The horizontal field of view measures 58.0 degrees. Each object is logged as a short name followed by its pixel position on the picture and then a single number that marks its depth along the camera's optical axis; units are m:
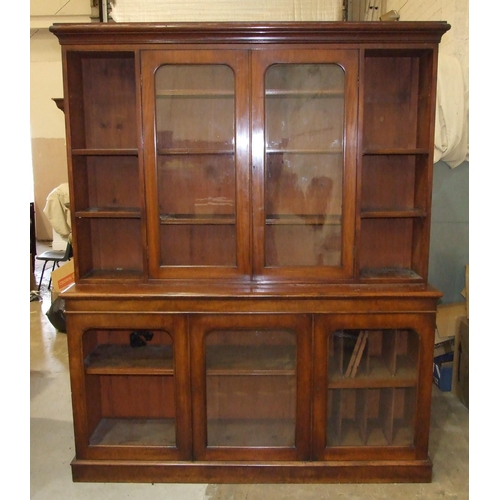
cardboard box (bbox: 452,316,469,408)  2.71
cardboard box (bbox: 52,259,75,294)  3.87
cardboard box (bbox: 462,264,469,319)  2.76
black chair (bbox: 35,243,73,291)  4.54
